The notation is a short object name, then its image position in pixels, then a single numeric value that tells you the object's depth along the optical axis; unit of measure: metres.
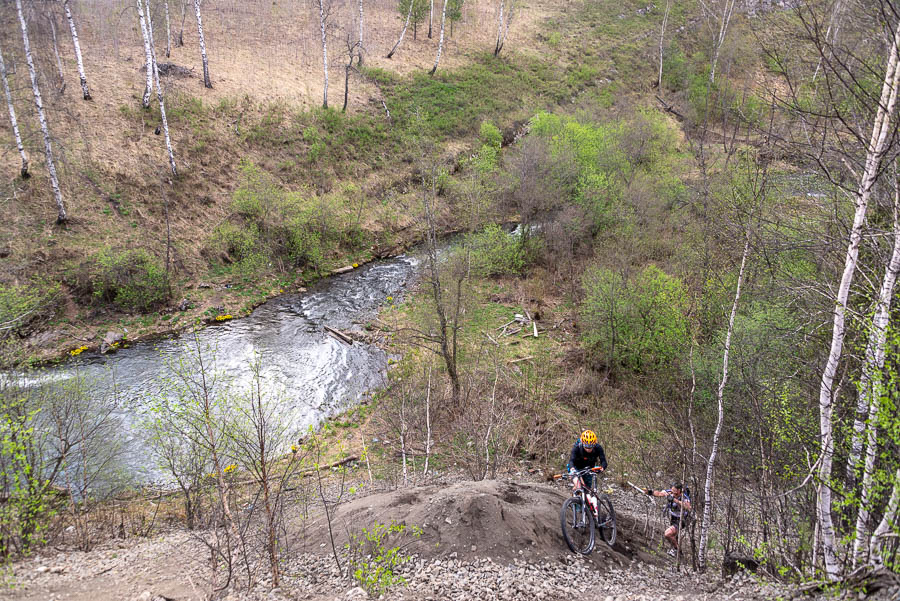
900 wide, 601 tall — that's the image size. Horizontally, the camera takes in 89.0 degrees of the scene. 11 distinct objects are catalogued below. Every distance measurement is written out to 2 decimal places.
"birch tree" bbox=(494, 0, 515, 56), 53.88
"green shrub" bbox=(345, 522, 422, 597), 7.54
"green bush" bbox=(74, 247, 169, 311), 22.75
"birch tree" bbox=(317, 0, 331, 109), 37.89
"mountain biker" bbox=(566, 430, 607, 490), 9.67
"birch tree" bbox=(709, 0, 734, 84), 44.64
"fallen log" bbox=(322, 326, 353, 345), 23.23
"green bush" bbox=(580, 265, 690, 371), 18.44
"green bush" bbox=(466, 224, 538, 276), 26.61
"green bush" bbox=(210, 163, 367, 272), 28.41
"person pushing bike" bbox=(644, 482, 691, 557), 9.78
